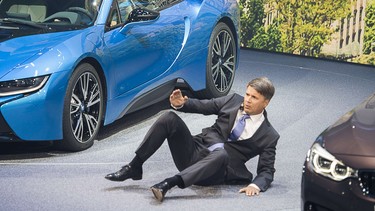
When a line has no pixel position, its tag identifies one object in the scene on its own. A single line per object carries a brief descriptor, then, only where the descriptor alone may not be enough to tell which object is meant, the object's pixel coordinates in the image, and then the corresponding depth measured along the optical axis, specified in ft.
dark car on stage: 17.20
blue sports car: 24.53
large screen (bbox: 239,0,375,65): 38.68
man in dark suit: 22.61
